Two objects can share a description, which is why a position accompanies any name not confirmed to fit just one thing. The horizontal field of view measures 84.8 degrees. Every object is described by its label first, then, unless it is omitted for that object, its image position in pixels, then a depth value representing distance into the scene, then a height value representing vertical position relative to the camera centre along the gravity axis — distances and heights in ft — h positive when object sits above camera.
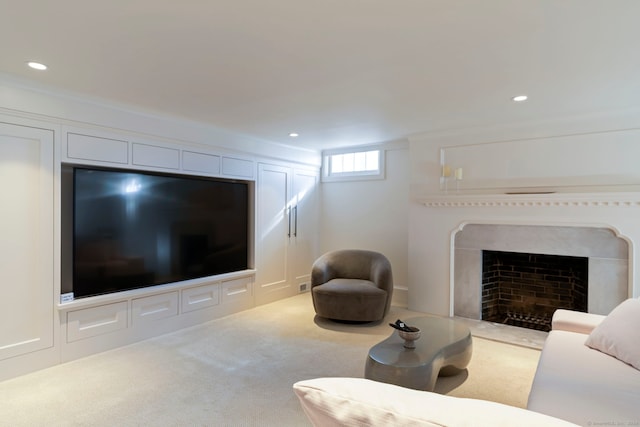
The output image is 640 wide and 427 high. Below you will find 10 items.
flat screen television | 10.56 -0.60
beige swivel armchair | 13.37 -2.93
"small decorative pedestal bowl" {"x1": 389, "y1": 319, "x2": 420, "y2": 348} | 8.37 -2.90
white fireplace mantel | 11.27 -0.18
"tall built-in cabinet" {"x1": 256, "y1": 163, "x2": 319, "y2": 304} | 16.52 -0.84
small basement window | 17.78 +2.62
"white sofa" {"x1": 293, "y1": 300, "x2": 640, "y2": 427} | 2.38 -2.51
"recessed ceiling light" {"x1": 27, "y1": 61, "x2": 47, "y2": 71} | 8.06 +3.39
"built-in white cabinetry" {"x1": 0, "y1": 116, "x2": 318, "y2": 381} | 9.30 -1.67
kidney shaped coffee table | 7.42 -3.25
